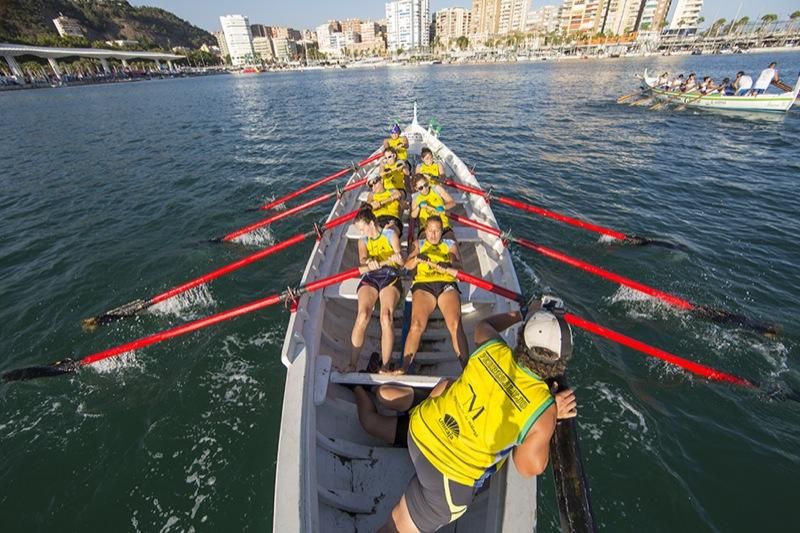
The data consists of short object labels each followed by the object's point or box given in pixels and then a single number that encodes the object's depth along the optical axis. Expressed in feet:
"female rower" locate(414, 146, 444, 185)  33.53
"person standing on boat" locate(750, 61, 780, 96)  76.95
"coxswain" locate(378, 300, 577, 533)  8.36
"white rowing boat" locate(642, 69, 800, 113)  74.95
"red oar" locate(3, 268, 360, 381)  17.17
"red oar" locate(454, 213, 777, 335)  18.94
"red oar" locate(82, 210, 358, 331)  21.21
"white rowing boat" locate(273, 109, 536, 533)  10.46
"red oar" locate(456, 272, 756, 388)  15.79
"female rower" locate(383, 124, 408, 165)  38.87
